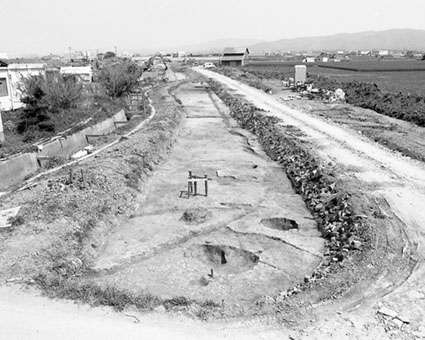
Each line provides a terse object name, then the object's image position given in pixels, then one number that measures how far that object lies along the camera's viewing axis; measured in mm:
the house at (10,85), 29938
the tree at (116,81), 43469
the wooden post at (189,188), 17250
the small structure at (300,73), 54188
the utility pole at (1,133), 23747
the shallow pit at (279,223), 14422
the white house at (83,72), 44675
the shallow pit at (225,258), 12005
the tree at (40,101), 27109
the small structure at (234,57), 118812
